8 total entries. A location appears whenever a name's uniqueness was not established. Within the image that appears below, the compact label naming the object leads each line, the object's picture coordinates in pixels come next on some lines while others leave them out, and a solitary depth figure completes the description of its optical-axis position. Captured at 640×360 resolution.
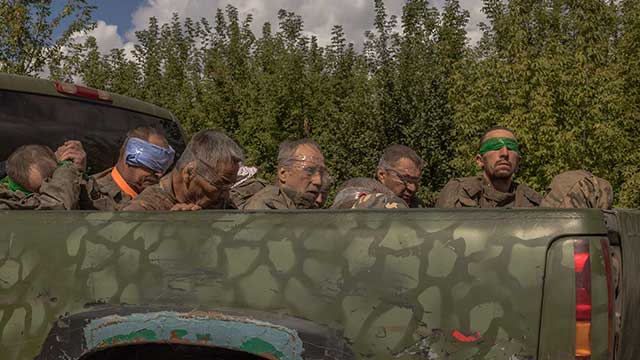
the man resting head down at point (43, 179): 3.07
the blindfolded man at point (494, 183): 4.50
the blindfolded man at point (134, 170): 3.74
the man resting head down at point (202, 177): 2.99
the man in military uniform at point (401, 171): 4.34
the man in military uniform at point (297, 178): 3.98
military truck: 1.91
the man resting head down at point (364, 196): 3.00
